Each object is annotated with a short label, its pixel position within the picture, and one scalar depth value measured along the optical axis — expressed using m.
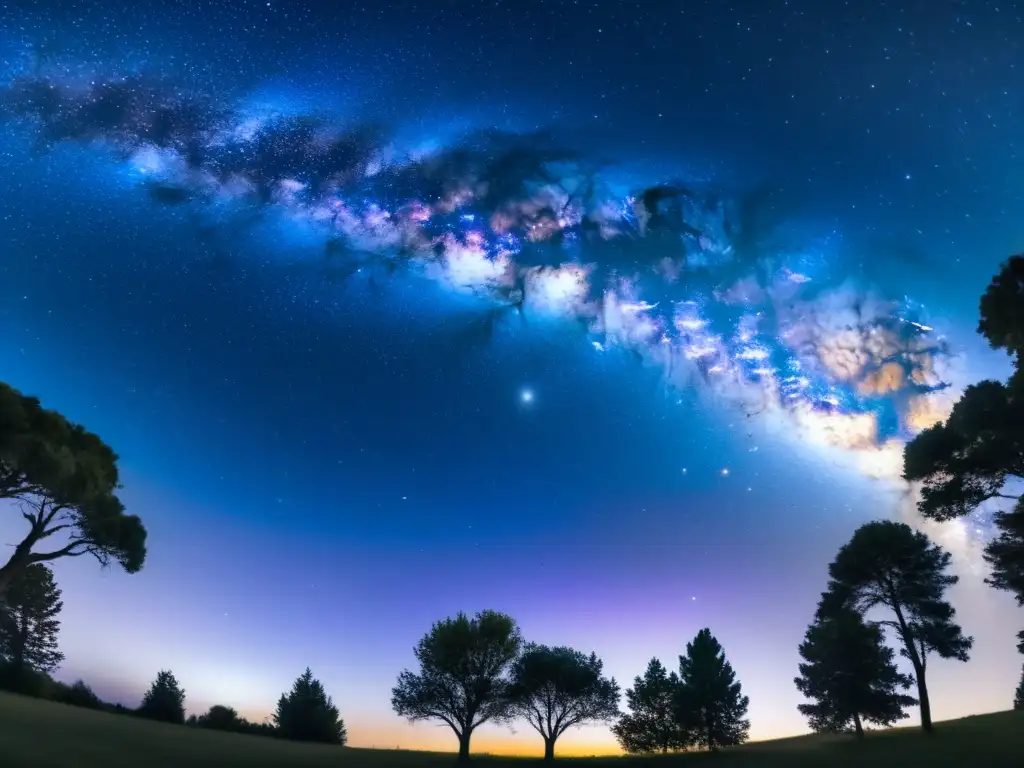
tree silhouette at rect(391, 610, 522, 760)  51.41
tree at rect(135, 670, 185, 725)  47.81
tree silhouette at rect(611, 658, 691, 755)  53.72
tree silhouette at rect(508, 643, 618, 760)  52.97
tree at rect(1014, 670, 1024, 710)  69.12
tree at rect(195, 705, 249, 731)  53.49
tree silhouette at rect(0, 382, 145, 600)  29.62
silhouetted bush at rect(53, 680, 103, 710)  41.44
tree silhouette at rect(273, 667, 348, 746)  60.16
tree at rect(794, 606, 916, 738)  42.81
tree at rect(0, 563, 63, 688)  57.53
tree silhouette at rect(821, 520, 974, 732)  38.59
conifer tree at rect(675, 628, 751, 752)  52.00
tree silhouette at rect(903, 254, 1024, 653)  22.98
